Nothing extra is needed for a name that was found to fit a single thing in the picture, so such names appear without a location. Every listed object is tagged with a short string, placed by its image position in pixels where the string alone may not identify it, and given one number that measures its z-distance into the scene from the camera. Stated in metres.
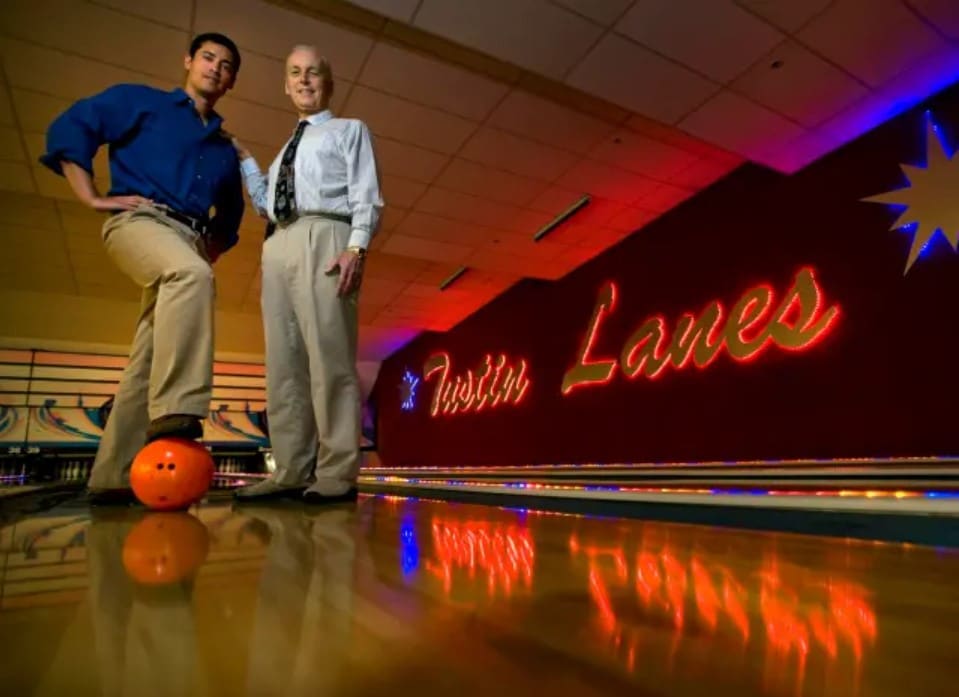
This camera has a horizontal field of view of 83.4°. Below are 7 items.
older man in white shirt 1.71
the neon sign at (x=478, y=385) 7.60
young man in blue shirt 1.44
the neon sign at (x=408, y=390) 10.61
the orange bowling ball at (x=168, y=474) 1.33
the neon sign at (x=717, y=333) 4.14
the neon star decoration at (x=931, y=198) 3.49
